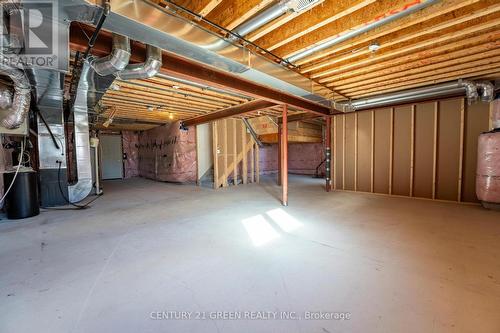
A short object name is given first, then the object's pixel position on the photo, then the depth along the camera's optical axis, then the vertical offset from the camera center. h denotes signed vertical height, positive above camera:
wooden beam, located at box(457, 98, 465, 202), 4.15 +0.02
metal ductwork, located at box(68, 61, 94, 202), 4.14 +0.08
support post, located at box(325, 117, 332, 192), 5.74 +0.09
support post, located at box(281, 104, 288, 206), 4.21 -0.01
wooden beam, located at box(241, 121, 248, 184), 6.92 +0.28
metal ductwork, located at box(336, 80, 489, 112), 3.61 +1.12
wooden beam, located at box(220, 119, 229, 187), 6.55 +0.34
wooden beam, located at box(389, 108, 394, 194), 4.98 +0.08
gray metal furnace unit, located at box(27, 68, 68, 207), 3.94 +0.22
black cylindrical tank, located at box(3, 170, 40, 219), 3.41 -0.57
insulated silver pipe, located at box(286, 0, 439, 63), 1.80 +1.28
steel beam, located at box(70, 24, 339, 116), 2.00 +1.15
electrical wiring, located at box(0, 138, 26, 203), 3.31 -0.08
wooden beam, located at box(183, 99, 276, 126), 4.71 +1.18
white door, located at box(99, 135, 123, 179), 9.02 +0.18
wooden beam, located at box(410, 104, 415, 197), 4.70 +0.11
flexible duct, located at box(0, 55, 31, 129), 2.30 +0.87
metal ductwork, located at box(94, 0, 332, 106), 1.55 +1.05
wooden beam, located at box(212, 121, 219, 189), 6.25 +0.12
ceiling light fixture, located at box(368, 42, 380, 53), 2.43 +1.26
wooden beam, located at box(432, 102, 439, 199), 4.43 +0.12
